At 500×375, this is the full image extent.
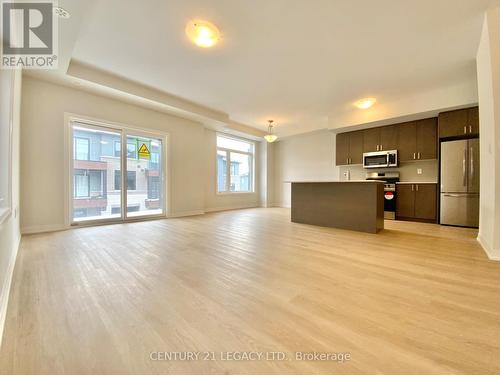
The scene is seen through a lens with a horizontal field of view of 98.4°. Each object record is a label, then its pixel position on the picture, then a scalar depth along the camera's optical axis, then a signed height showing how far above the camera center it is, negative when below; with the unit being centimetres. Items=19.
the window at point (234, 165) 758 +83
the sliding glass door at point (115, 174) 437 +30
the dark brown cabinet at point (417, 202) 500 -37
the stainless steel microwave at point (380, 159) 555 +74
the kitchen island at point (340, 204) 388 -35
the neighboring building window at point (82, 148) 433 +80
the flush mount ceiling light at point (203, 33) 271 +203
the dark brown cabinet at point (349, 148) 621 +115
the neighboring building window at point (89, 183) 432 +9
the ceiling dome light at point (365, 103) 506 +202
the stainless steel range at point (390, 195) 555 -22
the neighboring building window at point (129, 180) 482 +17
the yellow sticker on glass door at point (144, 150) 522 +92
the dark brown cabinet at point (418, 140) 506 +114
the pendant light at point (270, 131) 628 +205
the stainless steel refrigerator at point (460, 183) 425 +7
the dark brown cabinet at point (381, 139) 564 +130
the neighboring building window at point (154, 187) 544 +1
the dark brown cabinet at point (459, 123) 434 +133
